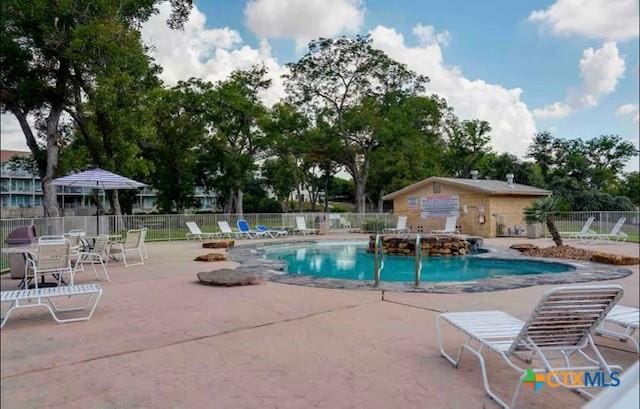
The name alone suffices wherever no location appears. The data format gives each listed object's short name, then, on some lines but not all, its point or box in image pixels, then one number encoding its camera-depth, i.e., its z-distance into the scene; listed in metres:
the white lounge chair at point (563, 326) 2.50
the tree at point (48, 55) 10.42
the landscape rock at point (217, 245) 12.84
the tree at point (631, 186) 26.99
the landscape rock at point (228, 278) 6.38
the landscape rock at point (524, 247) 11.55
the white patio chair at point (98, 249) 7.40
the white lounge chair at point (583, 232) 14.87
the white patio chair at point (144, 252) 9.10
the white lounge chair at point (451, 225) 16.41
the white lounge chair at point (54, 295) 3.92
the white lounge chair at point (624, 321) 3.40
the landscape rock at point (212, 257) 9.51
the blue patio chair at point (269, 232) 17.79
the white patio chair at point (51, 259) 5.41
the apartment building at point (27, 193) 32.47
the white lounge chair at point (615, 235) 14.39
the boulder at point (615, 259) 8.83
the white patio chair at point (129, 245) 8.76
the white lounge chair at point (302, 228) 19.05
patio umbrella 9.30
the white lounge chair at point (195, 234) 15.97
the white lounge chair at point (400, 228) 18.68
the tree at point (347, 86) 28.67
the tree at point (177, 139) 24.97
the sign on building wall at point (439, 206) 18.88
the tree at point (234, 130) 26.09
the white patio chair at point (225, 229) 16.35
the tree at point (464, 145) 34.50
